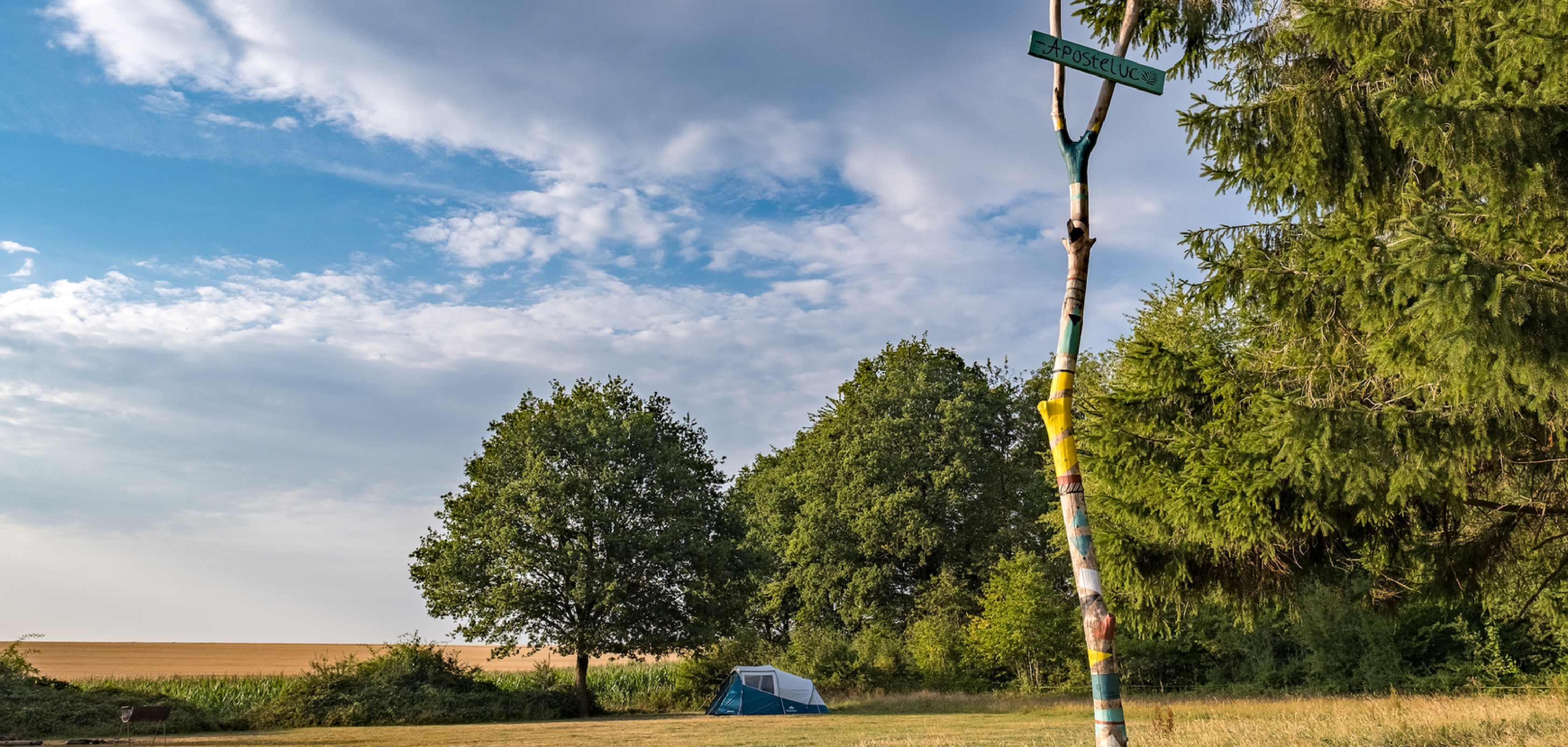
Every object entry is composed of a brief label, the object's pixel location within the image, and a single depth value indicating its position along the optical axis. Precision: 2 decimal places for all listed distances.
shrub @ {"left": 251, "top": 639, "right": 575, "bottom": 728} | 25.81
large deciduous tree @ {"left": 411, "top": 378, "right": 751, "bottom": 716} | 29.03
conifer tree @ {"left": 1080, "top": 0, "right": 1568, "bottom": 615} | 8.07
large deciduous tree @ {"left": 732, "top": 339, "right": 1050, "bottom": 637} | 38.31
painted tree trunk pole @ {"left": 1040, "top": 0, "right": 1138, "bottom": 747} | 7.19
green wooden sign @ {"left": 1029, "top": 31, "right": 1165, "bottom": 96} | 7.70
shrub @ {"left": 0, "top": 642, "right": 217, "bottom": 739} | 21.22
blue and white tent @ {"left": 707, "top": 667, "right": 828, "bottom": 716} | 28.58
